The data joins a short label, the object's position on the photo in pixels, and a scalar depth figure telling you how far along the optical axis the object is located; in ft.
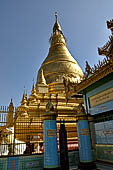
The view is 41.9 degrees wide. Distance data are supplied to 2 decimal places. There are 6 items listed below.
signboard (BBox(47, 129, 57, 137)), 21.04
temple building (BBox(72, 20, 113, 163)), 22.60
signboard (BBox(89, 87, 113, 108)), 23.38
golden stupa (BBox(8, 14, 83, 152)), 45.42
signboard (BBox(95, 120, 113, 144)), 22.91
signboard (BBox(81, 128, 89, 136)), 24.08
